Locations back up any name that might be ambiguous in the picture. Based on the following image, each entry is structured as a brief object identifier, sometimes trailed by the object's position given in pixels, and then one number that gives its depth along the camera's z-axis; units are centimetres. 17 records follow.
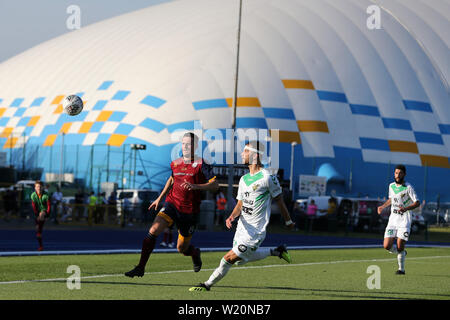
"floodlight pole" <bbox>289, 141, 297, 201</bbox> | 5665
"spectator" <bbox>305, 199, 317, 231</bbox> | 4238
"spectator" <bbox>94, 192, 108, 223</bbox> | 4053
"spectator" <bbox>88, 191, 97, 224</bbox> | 4062
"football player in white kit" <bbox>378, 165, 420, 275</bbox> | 1631
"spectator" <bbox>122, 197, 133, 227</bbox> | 3994
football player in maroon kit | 1266
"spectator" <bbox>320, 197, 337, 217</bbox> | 4283
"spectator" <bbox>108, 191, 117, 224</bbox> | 4102
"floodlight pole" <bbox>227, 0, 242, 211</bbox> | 4265
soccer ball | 1947
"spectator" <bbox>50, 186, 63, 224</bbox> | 3950
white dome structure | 5962
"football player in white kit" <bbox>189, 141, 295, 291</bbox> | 1138
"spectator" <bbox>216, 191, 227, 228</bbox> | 4236
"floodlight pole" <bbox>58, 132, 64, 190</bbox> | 6050
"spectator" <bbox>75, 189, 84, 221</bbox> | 4119
